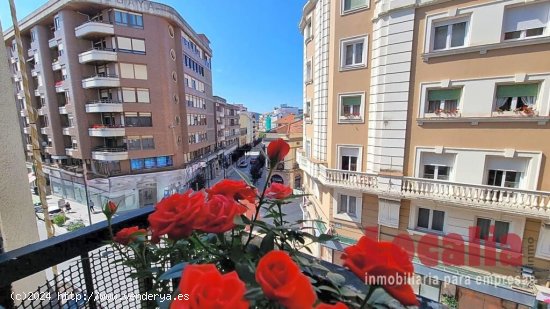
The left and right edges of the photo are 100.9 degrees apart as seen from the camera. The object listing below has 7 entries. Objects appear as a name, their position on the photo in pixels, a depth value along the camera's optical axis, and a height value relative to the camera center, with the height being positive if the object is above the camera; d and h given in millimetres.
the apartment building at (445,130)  4473 -165
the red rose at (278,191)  841 -261
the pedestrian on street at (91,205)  13652 -4899
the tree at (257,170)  20094 -4521
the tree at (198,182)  17377 -4625
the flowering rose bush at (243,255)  339 -279
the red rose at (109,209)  832 -317
